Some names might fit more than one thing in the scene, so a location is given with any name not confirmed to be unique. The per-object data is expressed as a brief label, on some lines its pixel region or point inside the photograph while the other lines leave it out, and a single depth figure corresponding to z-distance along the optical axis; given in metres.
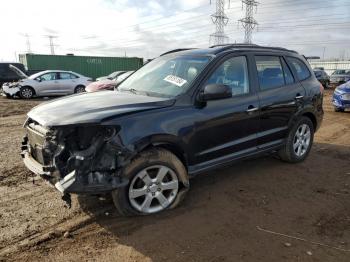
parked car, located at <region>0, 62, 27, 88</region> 21.14
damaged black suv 3.48
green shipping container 28.83
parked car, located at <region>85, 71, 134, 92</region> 13.07
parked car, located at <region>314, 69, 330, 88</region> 29.47
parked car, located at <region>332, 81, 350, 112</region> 12.48
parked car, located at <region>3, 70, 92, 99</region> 17.72
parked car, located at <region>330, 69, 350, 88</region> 33.53
